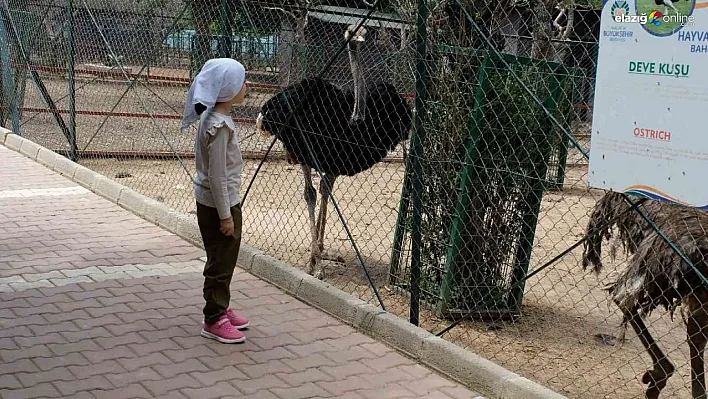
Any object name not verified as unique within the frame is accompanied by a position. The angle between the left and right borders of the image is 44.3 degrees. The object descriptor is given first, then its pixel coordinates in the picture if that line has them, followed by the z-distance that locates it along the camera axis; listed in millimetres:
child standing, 4844
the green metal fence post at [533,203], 5906
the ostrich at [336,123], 6812
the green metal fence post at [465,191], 5582
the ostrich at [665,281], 4555
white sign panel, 3527
